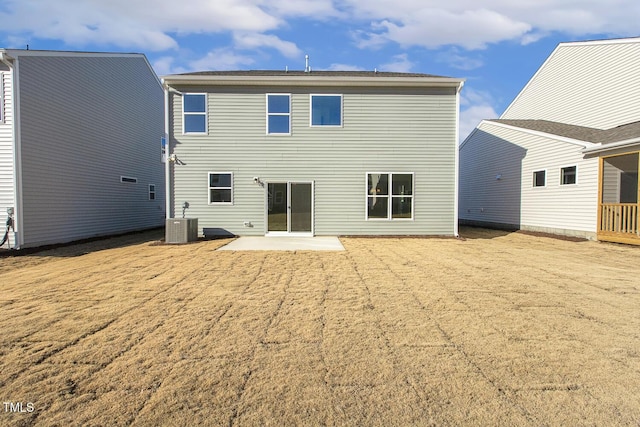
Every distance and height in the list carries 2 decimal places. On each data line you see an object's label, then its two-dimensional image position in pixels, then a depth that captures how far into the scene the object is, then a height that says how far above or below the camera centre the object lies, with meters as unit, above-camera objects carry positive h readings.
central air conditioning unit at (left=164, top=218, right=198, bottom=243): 10.51 -0.90
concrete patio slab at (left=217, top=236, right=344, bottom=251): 9.26 -1.26
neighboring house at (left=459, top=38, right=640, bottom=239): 11.80 +2.53
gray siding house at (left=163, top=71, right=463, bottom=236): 11.59 +1.63
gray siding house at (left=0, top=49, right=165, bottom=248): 9.27 +2.01
